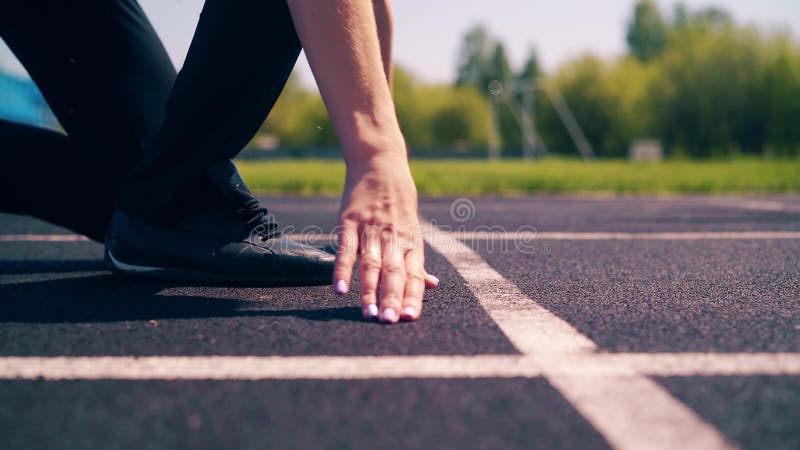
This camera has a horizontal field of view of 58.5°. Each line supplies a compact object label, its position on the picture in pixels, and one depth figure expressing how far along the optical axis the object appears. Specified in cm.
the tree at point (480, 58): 9081
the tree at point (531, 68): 9400
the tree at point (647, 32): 8262
